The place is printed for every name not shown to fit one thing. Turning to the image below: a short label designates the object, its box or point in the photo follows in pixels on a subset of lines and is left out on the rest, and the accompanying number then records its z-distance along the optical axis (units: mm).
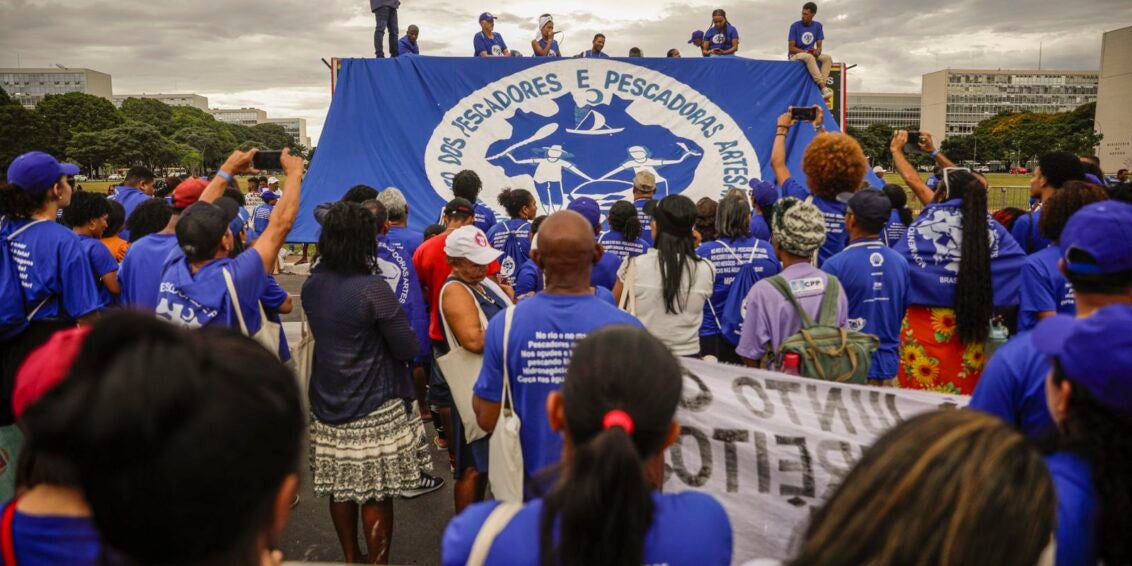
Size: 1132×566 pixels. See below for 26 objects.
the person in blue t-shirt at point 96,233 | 4250
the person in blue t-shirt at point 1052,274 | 3605
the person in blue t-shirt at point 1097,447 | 1429
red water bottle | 3148
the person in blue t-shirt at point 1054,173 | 4234
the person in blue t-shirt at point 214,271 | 3141
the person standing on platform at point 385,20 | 10930
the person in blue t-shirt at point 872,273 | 3752
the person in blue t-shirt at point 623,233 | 5191
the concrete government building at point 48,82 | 147875
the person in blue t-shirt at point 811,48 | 9398
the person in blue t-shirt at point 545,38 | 10227
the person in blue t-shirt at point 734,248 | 4473
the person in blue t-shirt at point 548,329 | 2576
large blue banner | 9156
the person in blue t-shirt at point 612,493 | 1402
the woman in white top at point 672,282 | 4125
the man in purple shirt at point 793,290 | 3299
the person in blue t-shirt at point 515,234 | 6230
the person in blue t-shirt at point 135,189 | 7473
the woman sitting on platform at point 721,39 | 10777
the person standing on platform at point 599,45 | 10204
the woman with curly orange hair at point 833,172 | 4445
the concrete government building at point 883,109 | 186125
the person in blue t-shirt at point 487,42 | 10805
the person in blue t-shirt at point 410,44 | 10617
